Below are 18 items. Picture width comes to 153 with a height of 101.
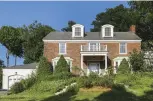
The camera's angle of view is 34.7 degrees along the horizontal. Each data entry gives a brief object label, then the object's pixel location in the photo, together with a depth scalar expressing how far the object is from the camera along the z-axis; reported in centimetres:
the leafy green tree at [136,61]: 2875
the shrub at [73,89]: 1633
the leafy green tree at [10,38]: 4715
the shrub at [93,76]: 1698
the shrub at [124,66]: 2854
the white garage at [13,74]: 3299
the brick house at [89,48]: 3209
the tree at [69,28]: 5380
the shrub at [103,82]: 1637
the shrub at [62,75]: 2520
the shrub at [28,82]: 2195
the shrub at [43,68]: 2824
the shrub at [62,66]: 2922
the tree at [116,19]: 4430
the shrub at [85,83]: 1640
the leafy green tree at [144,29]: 4163
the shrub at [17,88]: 2087
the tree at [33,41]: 4483
